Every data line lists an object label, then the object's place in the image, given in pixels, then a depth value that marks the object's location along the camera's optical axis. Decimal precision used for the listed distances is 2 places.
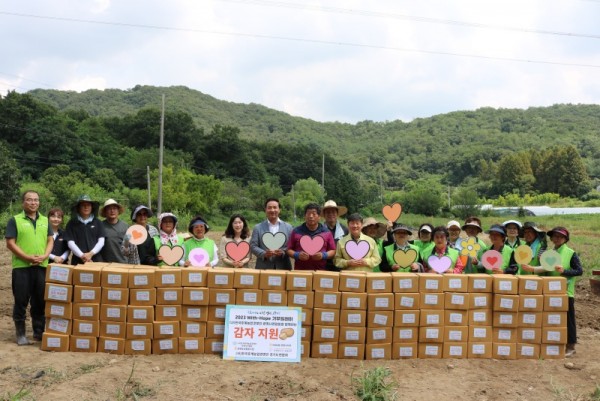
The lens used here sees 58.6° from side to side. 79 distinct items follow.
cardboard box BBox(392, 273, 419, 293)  5.51
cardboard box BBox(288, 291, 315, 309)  5.47
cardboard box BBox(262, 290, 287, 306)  5.46
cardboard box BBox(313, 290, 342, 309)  5.48
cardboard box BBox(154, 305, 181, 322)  5.45
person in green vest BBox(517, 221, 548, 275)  6.11
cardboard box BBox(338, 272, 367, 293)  5.48
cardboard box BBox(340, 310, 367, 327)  5.51
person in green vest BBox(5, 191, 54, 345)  5.58
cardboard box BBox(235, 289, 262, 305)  5.46
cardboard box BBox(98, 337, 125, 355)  5.43
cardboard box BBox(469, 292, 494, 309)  5.61
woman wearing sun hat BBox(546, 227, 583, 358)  5.79
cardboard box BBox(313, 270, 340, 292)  5.46
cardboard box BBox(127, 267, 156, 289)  5.38
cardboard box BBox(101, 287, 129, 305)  5.41
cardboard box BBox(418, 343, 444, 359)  5.59
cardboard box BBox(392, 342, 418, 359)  5.56
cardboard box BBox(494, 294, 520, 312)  5.62
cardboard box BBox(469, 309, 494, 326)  5.64
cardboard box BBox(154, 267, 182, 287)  5.42
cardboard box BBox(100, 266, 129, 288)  5.37
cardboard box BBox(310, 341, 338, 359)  5.52
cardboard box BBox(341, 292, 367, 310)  5.48
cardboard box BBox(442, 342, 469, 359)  5.62
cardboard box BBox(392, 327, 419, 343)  5.55
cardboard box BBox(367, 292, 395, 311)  5.49
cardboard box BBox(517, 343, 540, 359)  5.70
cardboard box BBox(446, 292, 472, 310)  5.57
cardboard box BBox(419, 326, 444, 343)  5.57
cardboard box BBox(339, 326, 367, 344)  5.51
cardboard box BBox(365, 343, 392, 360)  5.53
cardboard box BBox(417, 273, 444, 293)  5.54
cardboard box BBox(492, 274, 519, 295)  5.61
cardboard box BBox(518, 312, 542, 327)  5.68
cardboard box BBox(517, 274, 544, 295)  5.64
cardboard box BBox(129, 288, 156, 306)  5.41
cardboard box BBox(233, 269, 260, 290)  5.43
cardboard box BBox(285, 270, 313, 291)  5.45
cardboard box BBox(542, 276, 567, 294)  5.66
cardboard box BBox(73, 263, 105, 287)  5.37
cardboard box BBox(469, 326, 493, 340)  5.65
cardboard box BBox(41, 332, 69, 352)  5.42
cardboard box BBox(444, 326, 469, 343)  5.61
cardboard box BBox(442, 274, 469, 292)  5.57
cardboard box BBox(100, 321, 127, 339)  5.43
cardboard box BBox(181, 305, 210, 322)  5.46
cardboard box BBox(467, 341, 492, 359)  5.65
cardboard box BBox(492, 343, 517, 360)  5.67
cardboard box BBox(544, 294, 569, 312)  5.68
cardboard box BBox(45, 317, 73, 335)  5.43
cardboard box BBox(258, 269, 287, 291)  5.46
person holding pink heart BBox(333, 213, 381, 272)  5.74
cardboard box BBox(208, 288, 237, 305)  5.45
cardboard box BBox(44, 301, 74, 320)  5.41
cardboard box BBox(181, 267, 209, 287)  5.43
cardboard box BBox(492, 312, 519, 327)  5.66
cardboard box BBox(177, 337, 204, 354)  5.46
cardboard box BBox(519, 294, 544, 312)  5.64
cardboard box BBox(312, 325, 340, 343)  5.50
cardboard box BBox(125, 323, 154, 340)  5.42
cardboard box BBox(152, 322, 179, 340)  5.43
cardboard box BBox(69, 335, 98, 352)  5.44
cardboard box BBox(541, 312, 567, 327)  5.70
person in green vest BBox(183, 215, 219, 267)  5.79
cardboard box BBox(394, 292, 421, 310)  5.51
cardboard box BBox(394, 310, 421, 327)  5.53
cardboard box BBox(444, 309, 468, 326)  5.60
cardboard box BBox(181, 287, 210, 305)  5.42
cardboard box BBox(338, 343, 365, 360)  5.52
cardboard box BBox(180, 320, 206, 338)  5.46
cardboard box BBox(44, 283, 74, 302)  5.39
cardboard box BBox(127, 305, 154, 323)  5.41
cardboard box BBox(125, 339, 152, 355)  5.45
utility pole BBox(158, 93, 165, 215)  24.97
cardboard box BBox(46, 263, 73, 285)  5.38
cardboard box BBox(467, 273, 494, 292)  5.60
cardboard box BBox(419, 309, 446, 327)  5.55
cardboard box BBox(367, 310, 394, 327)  5.51
